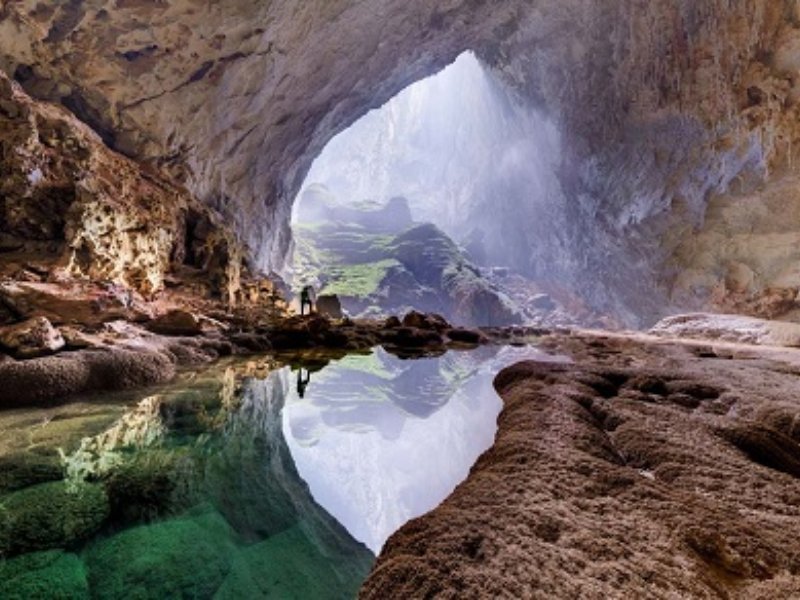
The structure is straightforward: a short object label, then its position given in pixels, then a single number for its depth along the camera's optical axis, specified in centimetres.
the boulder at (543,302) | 4894
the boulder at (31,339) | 662
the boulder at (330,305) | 2252
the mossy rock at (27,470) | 331
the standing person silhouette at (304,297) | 1678
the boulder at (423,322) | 1549
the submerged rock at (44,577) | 206
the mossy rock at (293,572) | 229
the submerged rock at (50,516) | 254
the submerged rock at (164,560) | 217
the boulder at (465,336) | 1445
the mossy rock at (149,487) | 298
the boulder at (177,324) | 975
